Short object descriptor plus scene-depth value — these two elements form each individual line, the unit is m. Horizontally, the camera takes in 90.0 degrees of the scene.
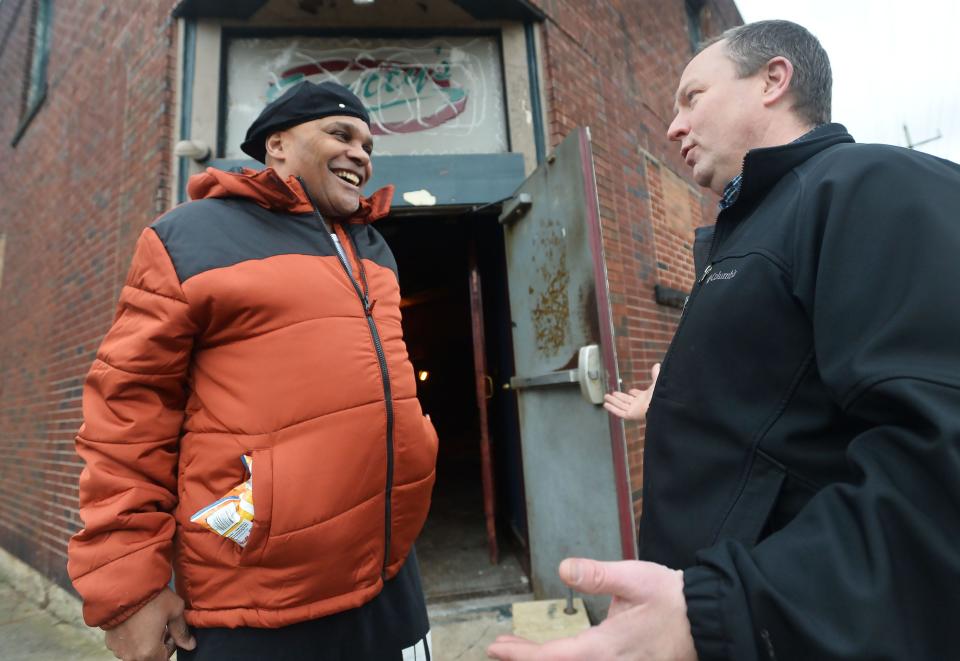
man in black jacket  0.54
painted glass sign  3.23
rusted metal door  2.44
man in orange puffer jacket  1.10
